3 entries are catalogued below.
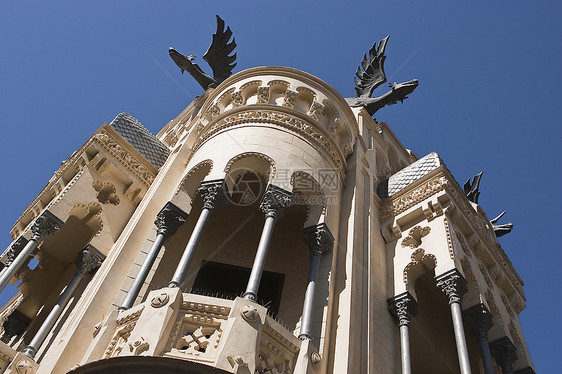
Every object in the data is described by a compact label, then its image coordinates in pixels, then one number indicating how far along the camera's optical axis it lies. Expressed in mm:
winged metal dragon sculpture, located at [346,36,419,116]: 18875
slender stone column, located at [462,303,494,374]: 11039
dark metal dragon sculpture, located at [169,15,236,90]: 19234
